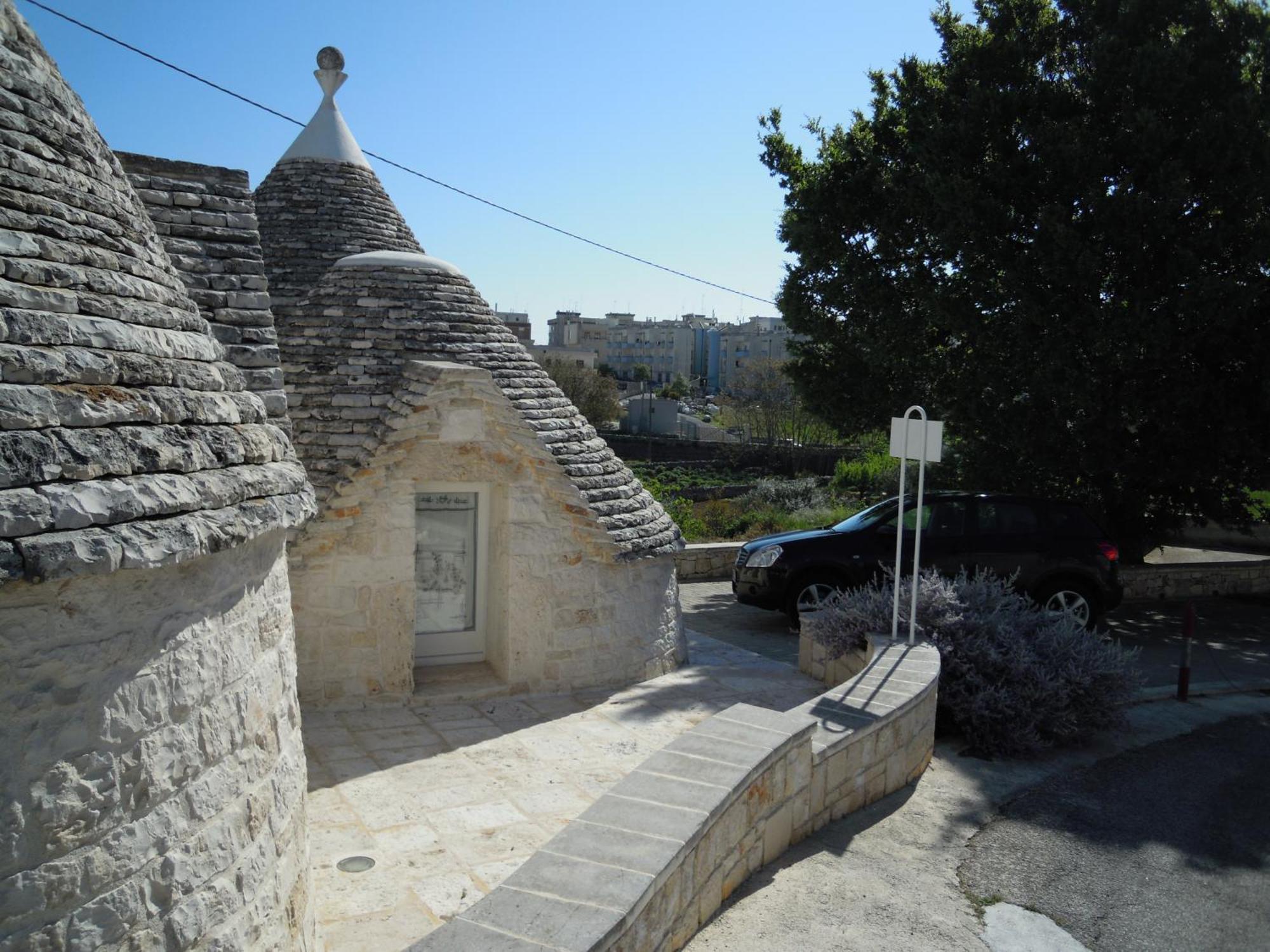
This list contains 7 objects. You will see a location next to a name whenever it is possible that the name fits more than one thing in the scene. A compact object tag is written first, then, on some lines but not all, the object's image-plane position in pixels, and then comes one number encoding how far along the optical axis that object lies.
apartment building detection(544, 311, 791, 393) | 107.44
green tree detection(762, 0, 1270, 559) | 11.40
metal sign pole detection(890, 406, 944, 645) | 7.46
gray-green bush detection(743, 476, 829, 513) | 21.05
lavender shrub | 7.33
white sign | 7.54
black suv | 10.76
